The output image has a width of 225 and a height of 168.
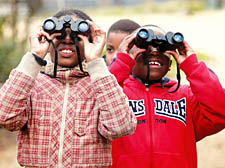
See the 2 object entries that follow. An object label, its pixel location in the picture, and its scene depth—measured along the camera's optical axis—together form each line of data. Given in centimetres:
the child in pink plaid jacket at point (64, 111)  434
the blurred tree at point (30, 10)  1756
